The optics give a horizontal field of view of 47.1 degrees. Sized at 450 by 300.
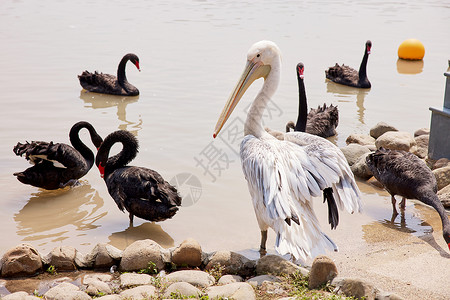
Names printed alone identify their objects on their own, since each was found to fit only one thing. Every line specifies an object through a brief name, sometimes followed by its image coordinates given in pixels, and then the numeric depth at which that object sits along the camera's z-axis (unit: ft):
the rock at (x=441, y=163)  23.73
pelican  14.34
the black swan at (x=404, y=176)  18.74
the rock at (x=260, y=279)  13.76
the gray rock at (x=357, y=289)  12.80
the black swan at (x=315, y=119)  27.37
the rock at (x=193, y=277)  13.84
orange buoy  50.24
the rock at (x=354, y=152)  25.05
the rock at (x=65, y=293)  12.72
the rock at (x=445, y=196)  20.33
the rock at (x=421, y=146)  26.55
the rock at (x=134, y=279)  13.96
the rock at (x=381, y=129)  29.04
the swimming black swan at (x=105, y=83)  36.29
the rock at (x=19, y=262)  14.46
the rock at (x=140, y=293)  12.94
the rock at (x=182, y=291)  12.93
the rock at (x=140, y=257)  14.93
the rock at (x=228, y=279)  14.12
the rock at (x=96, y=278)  14.17
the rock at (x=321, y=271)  13.50
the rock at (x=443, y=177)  21.93
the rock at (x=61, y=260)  14.99
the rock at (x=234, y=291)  12.62
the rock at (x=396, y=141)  25.54
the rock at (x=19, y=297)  12.33
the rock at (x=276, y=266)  14.34
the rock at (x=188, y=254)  15.10
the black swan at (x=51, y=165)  21.34
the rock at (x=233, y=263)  14.92
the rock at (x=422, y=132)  29.26
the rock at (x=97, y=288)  13.34
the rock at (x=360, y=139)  27.96
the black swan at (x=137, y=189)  18.57
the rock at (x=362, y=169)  23.82
